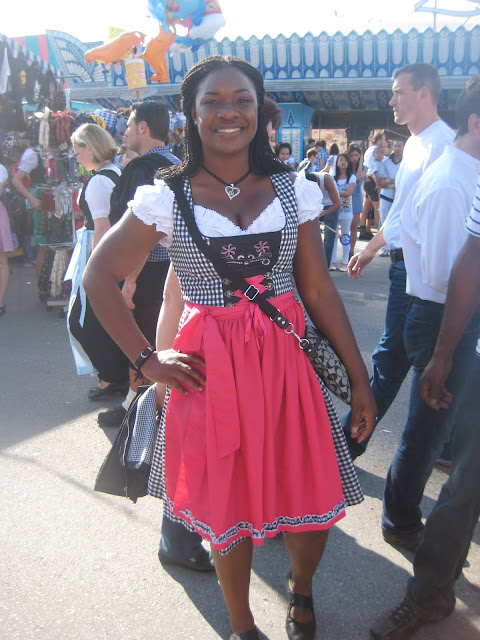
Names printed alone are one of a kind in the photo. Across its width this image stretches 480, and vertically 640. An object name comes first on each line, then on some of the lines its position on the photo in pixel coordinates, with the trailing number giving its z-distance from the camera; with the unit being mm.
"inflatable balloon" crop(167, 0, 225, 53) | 11984
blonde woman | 3820
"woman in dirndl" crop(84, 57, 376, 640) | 1764
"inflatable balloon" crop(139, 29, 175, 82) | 8945
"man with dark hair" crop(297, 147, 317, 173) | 9516
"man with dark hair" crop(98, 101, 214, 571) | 3152
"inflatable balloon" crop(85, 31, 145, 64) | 8297
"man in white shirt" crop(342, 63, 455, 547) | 2785
